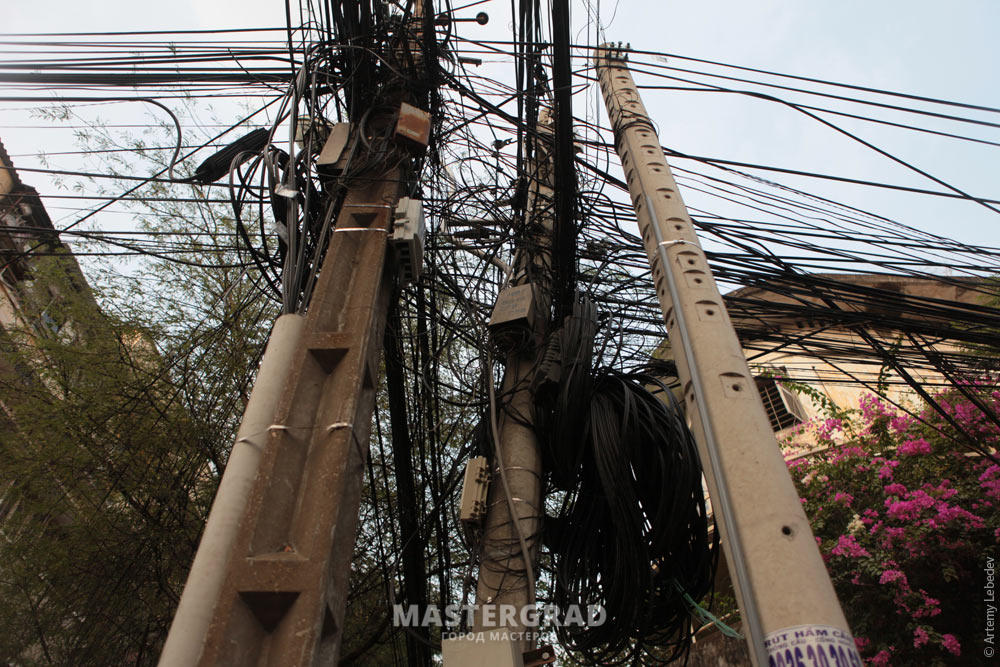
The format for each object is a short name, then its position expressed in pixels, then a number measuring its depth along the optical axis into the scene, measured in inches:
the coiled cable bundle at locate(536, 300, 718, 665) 108.7
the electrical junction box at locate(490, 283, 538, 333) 123.6
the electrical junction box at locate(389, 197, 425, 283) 103.8
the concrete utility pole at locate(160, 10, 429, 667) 59.4
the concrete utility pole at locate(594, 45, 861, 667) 47.5
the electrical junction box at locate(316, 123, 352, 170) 117.5
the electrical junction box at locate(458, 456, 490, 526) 102.4
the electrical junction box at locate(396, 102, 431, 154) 124.0
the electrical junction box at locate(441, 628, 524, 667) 83.0
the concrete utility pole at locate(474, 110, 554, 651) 94.6
